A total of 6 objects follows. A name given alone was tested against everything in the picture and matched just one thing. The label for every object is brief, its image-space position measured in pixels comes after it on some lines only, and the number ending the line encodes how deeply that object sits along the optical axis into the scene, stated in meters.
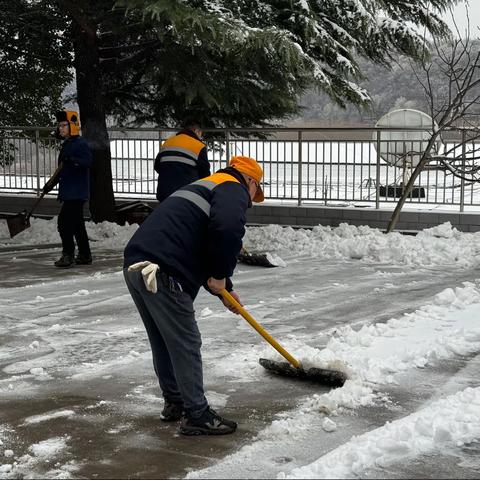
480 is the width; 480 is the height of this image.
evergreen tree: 11.09
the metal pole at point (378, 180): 14.12
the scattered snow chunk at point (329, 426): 4.84
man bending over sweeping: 4.56
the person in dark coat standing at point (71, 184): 10.82
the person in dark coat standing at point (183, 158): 10.02
